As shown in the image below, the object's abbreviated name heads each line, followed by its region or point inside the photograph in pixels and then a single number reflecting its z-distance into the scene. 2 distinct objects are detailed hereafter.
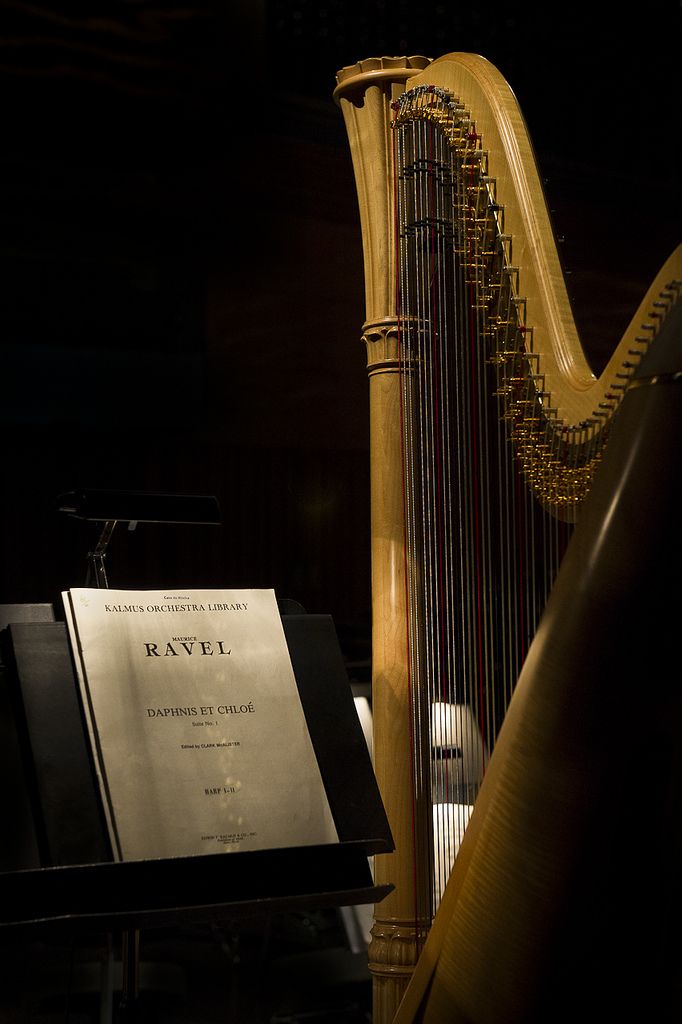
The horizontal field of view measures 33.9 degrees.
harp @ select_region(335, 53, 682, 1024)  1.50
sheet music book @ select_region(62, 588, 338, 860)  1.12
